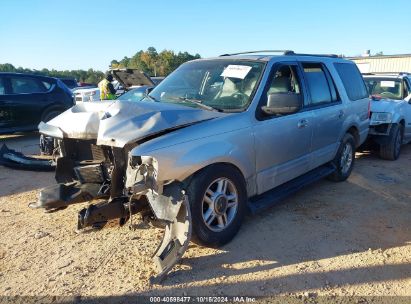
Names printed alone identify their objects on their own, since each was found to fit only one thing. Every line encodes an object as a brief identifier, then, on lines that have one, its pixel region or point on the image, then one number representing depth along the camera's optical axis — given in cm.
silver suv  313
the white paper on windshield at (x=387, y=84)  832
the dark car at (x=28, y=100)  955
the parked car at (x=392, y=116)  736
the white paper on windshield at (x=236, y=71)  406
